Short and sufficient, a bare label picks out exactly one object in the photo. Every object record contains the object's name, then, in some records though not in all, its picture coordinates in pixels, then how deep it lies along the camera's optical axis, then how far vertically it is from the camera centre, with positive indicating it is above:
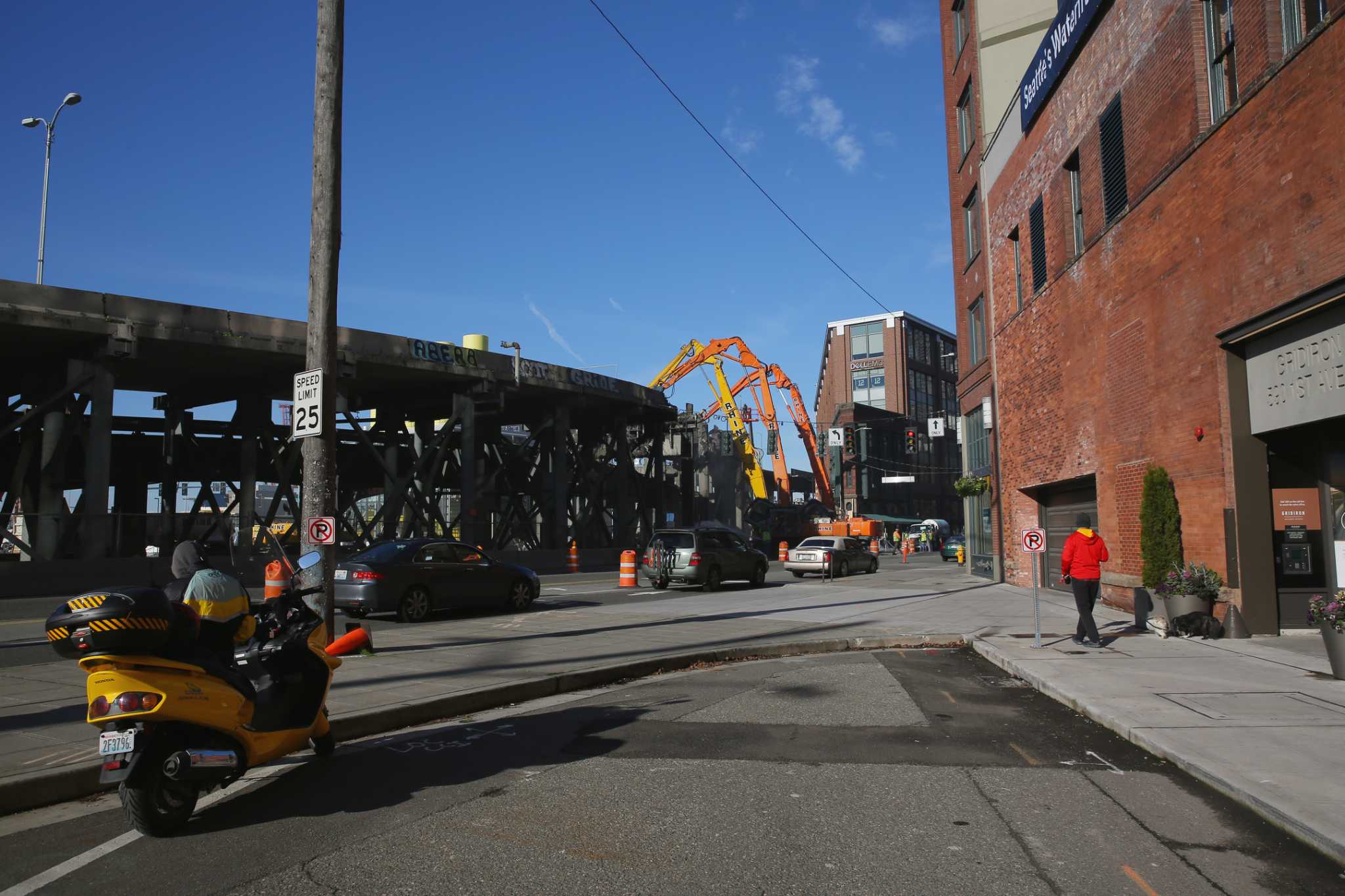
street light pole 33.56 +14.78
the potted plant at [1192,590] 13.12 -0.71
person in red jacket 12.38 -0.41
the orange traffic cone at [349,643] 7.15 -0.76
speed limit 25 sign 10.66 +1.50
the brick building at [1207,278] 11.20 +3.70
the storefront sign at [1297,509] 12.74 +0.38
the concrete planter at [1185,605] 13.12 -0.92
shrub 14.30 +0.14
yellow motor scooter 4.79 -0.86
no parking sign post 13.02 -0.06
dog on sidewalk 12.91 -1.19
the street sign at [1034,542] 13.09 -0.05
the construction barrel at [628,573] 26.94 -0.94
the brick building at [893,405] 87.81 +13.11
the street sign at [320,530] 10.70 +0.12
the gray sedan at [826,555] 32.72 -0.58
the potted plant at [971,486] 29.41 +1.63
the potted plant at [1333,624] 9.18 -0.83
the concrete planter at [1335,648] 9.20 -1.05
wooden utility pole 10.91 +3.53
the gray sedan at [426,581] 16.41 -0.73
